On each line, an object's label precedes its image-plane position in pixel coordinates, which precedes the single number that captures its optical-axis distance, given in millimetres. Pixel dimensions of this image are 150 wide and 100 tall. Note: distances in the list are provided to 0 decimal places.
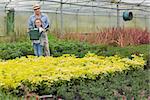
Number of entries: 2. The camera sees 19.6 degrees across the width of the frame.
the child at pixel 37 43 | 10070
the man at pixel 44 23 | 10055
